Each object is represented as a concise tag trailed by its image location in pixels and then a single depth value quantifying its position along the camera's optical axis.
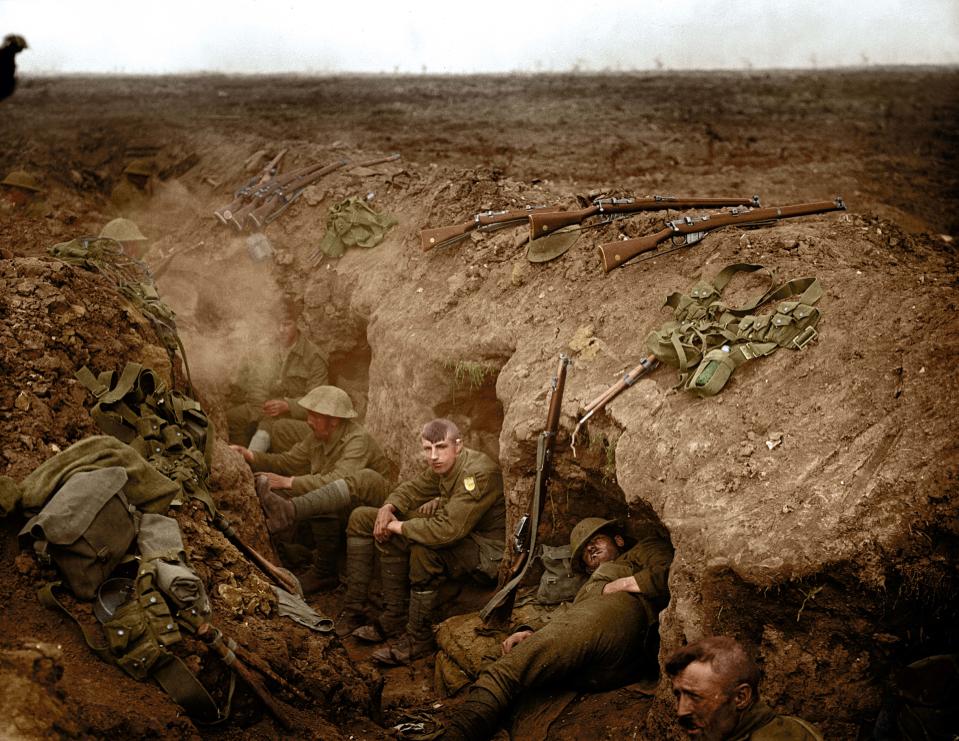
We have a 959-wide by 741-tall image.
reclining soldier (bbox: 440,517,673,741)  4.73
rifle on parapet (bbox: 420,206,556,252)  7.91
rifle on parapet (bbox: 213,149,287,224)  10.84
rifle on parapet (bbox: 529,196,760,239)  7.05
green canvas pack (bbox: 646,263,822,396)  5.07
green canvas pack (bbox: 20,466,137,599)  3.93
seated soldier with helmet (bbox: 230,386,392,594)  7.27
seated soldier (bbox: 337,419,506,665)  6.30
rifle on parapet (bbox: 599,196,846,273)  6.43
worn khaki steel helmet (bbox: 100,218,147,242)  9.20
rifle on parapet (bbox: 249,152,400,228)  10.73
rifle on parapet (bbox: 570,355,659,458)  5.55
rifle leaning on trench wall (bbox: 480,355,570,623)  5.75
